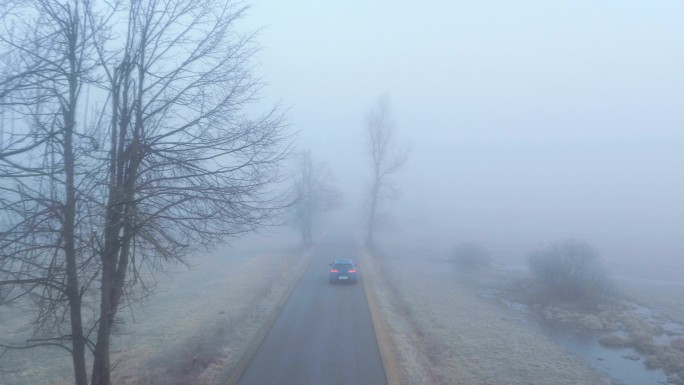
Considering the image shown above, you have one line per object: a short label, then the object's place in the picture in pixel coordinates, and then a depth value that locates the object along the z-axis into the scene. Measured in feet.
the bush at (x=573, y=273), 85.15
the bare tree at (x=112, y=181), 20.90
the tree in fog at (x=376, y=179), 165.99
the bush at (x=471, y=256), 132.57
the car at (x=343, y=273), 83.92
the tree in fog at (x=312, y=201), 150.39
